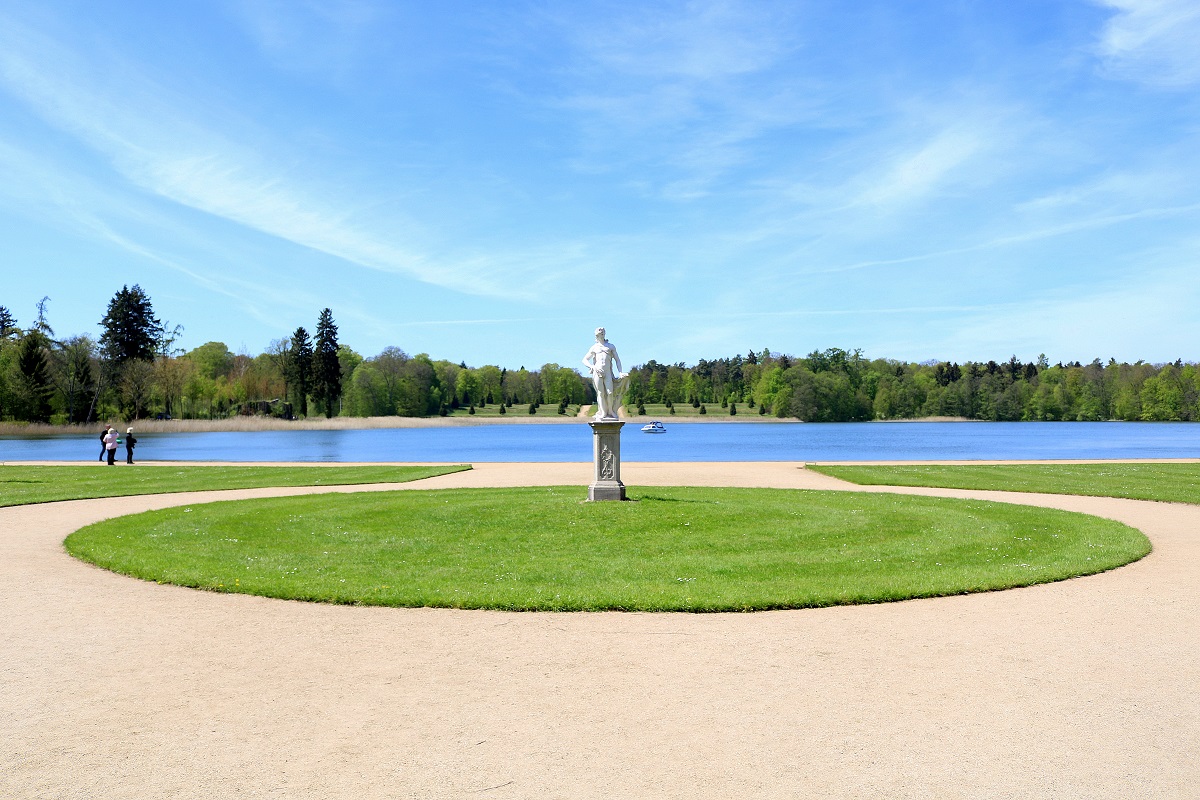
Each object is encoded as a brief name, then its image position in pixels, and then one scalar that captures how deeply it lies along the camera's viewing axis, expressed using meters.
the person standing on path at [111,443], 35.56
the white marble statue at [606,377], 18.52
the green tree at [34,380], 79.94
